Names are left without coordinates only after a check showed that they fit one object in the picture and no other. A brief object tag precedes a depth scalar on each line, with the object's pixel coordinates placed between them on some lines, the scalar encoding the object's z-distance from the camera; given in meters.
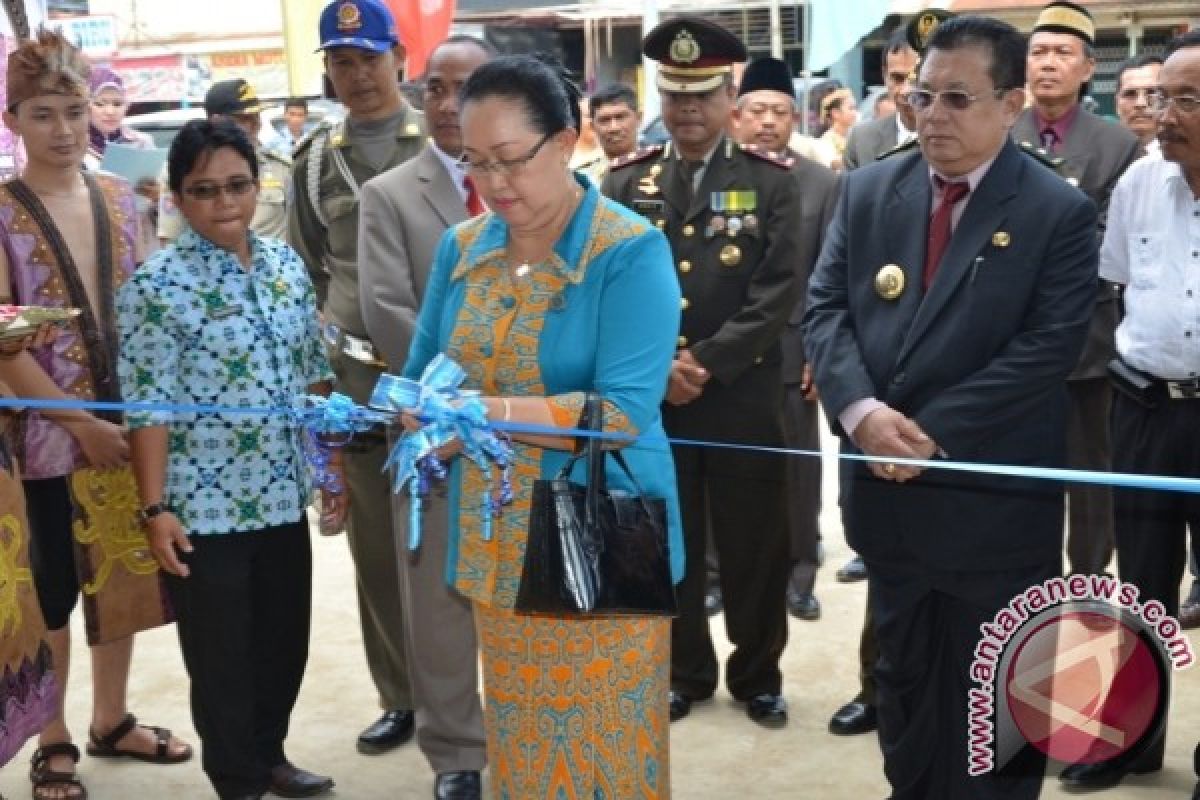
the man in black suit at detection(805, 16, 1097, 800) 3.16
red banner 7.42
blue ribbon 2.54
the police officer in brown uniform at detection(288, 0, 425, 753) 4.14
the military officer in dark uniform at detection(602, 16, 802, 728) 4.28
